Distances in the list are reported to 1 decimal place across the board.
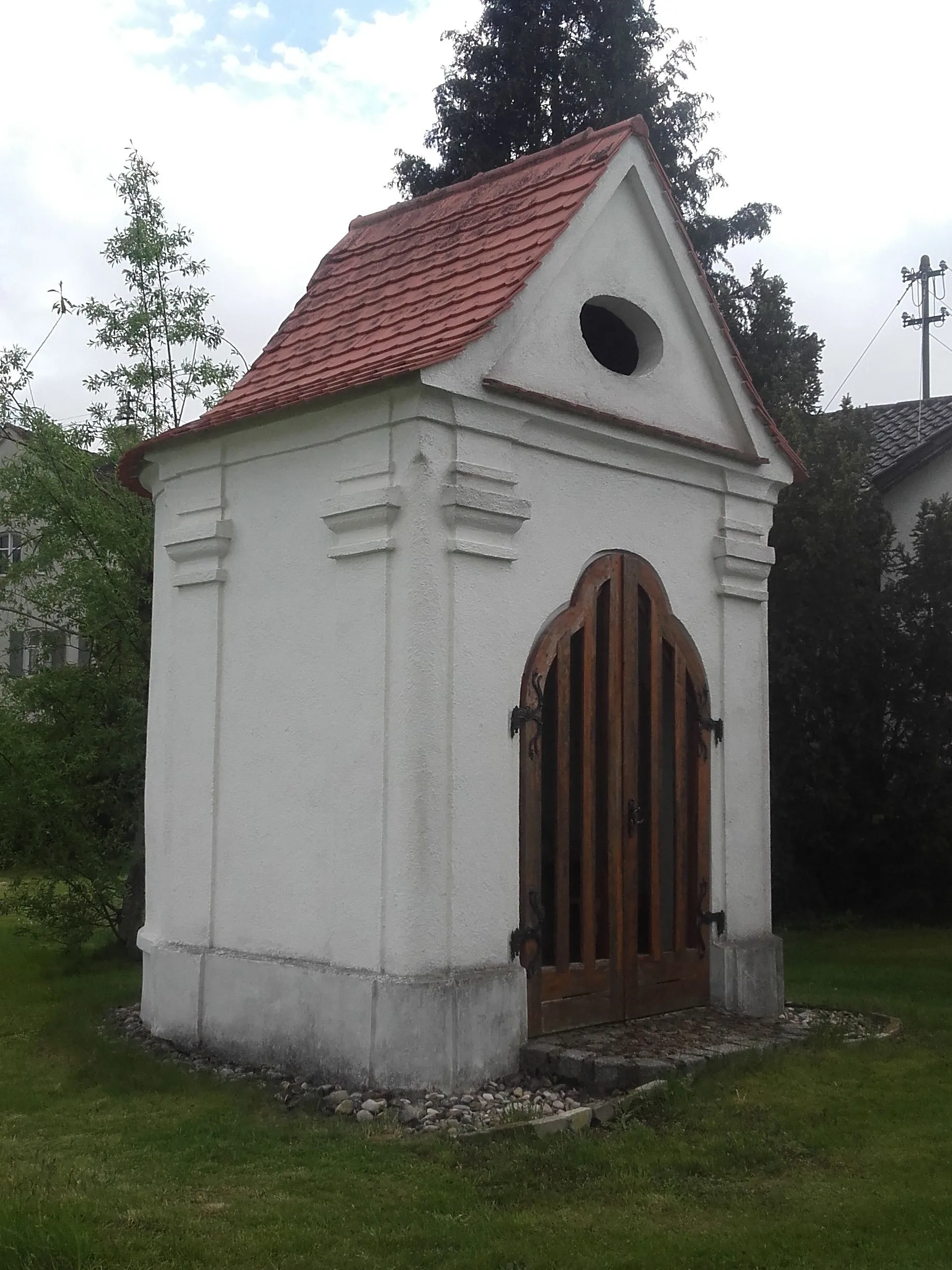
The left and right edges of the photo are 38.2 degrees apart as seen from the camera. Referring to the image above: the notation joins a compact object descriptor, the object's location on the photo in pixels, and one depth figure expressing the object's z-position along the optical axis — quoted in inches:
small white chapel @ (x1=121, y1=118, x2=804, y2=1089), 272.2
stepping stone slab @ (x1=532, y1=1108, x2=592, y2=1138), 237.5
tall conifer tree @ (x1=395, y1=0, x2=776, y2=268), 711.1
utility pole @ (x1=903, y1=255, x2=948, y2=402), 1221.7
